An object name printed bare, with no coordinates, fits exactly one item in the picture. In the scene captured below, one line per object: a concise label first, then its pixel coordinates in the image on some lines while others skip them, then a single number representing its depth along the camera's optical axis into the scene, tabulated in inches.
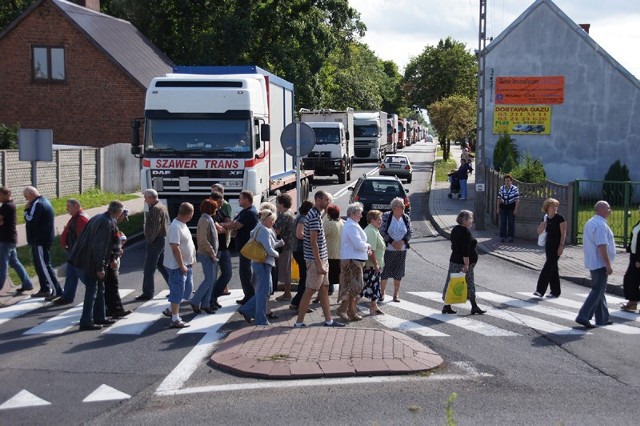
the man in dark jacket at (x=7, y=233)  539.2
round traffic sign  685.9
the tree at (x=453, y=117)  2481.5
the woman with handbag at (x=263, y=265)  455.8
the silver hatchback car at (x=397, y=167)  1643.1
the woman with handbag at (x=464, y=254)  504.7
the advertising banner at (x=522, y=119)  1413.6
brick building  1603.1
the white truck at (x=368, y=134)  2153.1
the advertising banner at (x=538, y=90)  1408.7
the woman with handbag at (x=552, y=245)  580.4
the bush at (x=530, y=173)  1023.6
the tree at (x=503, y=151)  1334.9
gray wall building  1400.1
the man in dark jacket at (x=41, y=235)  541.3
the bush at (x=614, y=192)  837.8
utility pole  942.4
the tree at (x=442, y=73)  3201.3
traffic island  366.3
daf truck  743.1
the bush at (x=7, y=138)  1181.7
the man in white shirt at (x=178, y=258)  461.7
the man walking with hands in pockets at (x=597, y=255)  474.6
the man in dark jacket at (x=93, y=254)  450.6
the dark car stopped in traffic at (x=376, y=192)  900.0
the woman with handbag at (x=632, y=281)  529.7
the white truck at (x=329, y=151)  1567.4
